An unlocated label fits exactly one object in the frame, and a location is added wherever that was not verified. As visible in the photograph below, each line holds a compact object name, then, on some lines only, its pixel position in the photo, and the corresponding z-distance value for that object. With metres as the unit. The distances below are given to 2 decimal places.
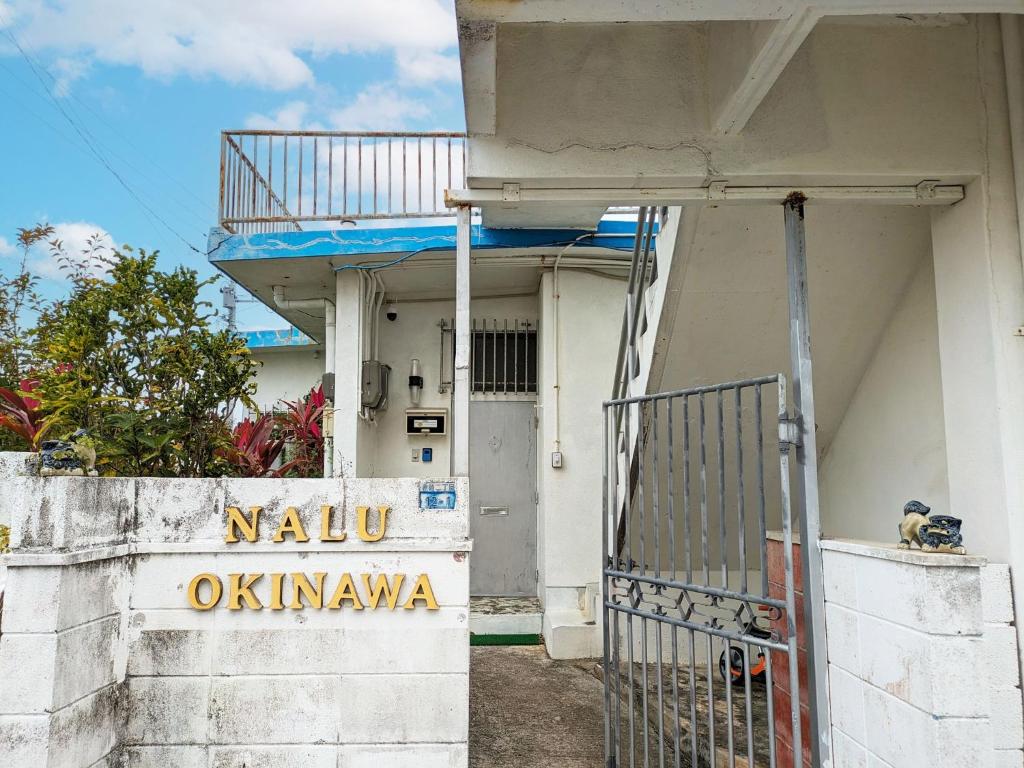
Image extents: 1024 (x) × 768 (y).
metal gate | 2.78
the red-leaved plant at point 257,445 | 4.34
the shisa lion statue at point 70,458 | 2.85
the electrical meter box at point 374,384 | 6.17
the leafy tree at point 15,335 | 4.98
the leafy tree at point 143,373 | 3.28
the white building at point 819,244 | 2.49
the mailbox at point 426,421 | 6.65
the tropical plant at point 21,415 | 4.08
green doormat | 5.94
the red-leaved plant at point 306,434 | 6.21
